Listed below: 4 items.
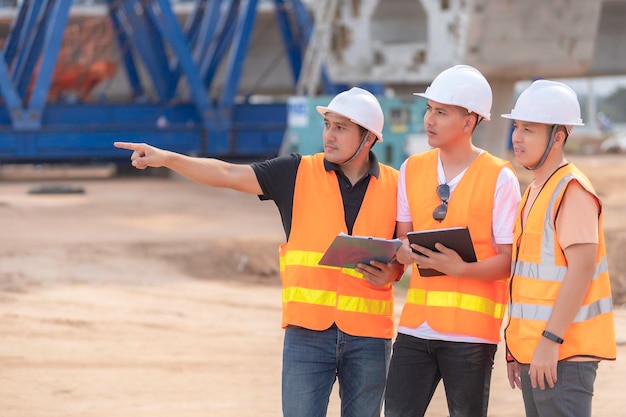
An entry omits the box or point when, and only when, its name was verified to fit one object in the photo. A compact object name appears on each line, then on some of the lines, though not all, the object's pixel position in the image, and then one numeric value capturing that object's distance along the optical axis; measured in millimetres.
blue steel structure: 40372
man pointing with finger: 7876
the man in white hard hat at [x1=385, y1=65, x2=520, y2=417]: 7574
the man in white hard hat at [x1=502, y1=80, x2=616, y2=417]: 6809
